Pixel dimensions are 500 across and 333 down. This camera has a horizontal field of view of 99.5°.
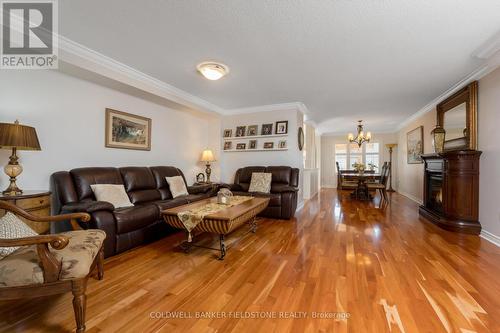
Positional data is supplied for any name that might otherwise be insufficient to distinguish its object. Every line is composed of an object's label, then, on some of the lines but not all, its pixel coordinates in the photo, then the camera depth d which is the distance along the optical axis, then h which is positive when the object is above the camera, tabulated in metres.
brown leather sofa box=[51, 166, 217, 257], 2.31 -0.49
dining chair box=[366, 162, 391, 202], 5.40 -0.45
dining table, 5.91 -0.46
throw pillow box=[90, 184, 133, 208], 2.68 -0.38
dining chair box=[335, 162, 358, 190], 5.84 -0.49
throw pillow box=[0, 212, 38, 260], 1.37 -0.44
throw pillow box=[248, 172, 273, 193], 4.31 -0.34
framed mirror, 3.26 +0.86
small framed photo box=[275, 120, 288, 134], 4.67 +0.88
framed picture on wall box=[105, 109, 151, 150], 3.31 +0.59
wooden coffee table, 2.25 -0.59
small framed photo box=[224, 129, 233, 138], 5.26 +0.82
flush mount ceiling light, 2.79 +1.29
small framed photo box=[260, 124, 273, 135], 4.83 +0.85
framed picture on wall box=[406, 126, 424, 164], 5.41 +0.62
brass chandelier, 5.81 +0.85
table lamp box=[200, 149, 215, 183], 4.81 +0.23
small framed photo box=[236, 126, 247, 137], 5.11 +0.87
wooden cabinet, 3.17 -0.39
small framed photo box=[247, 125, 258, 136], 5.00 +0.86
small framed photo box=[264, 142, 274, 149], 4.86 +0.49
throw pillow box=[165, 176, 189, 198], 3.63 -0.36
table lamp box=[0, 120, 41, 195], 1.97 +0.22
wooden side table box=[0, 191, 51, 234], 1.92 -0.37
